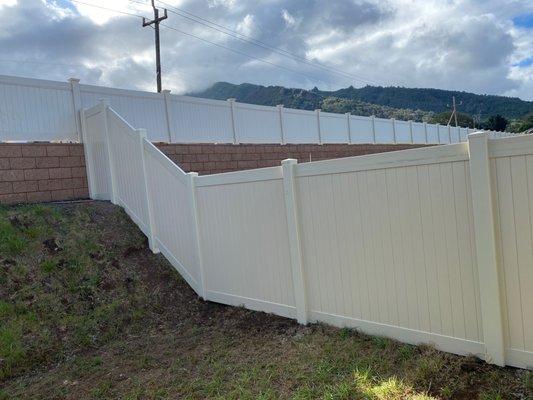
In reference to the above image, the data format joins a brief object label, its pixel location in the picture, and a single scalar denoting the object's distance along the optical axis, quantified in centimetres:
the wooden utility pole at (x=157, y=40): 2239
